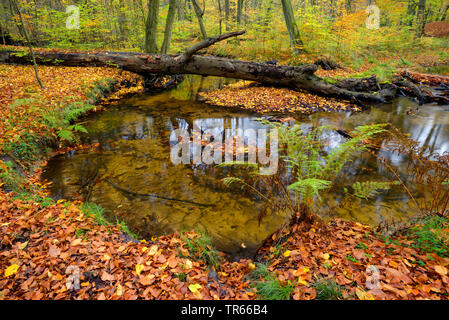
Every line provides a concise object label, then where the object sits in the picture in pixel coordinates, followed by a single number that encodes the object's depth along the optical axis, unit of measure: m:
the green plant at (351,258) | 2.38
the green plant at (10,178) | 3.84
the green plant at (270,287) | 2.13
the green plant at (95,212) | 3.39
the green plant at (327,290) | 2.02
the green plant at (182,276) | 2.40
